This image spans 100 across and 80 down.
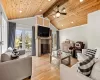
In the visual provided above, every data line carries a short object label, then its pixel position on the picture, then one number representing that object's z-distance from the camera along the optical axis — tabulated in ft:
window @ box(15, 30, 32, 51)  13.86
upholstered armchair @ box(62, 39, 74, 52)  16.64
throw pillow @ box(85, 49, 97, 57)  8.45
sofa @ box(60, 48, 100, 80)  2.69
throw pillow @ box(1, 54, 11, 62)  5.67
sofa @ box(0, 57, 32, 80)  4.44
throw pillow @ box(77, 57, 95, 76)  2.92
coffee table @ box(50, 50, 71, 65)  8.68
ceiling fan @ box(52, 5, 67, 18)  10.39
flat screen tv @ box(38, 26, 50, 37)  14.65
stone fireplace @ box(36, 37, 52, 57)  14.34
